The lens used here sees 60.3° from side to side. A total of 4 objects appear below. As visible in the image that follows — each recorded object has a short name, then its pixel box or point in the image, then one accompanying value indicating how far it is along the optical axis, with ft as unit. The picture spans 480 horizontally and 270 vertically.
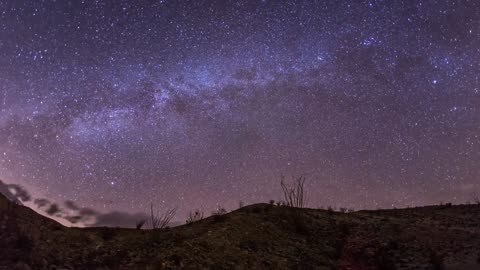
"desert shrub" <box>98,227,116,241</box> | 68.65
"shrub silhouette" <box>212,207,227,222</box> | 79.87
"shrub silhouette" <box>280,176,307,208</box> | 104.17
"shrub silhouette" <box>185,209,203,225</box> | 81.41
